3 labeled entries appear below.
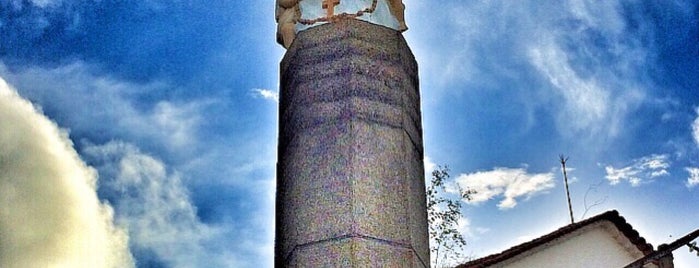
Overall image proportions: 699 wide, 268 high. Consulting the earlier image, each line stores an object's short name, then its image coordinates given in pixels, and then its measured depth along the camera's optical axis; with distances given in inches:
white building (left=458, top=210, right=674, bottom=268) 359.9
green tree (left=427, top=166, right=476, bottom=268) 578.2
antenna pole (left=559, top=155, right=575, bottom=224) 497.8
